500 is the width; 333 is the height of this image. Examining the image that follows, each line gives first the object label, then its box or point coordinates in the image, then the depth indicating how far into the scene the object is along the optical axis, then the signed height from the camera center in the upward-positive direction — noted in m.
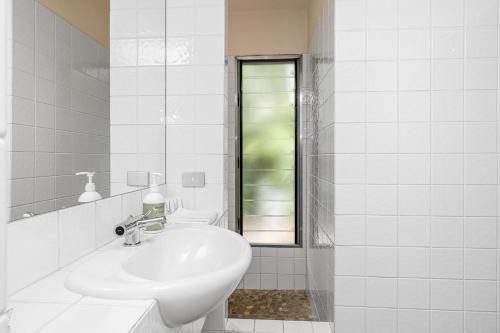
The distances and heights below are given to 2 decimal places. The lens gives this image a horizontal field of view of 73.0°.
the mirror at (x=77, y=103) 0.82 +0.19
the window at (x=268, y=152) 3.26 +0.09
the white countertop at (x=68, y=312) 0.56 -0.27
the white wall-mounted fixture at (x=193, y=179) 1.88 -0.10
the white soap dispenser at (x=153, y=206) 1.33 -0.18
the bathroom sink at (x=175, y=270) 0.67 -0.28
